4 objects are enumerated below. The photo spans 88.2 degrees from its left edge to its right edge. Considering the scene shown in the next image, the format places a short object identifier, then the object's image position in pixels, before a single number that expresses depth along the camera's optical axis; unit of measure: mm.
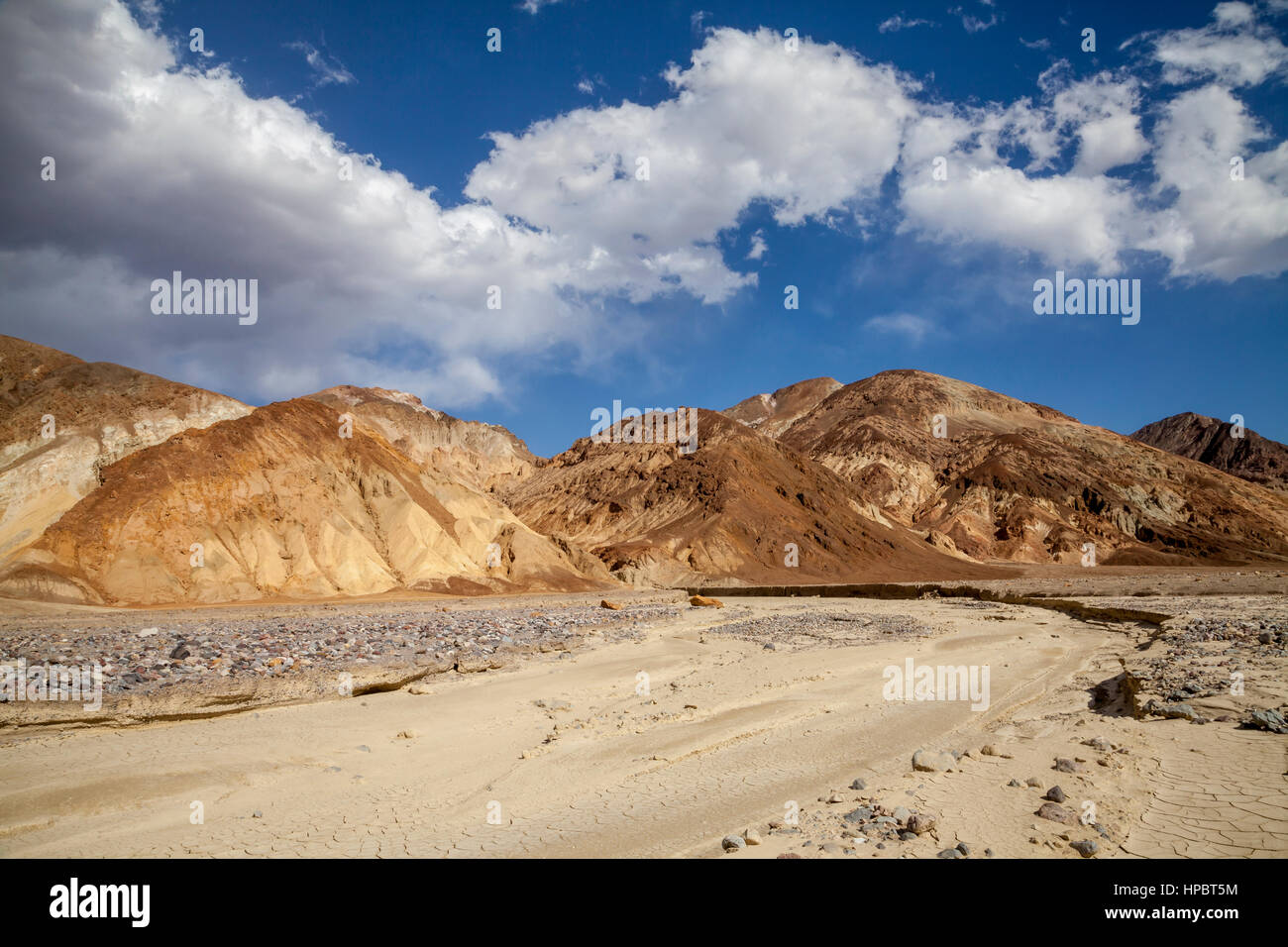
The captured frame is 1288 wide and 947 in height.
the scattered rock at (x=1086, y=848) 6332
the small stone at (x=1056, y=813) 7102
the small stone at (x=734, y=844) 6859
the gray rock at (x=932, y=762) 9117
